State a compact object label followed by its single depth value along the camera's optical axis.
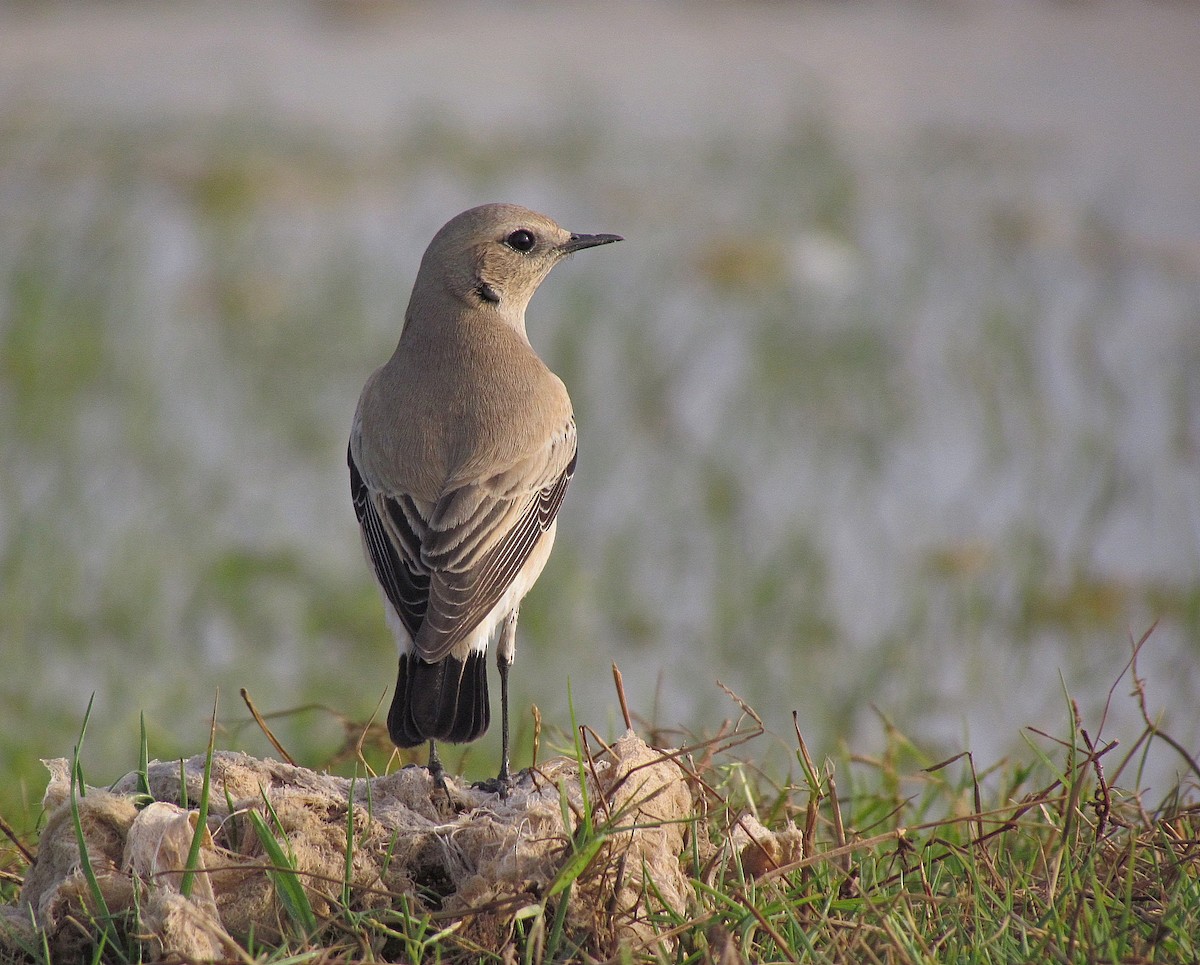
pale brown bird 9.67
